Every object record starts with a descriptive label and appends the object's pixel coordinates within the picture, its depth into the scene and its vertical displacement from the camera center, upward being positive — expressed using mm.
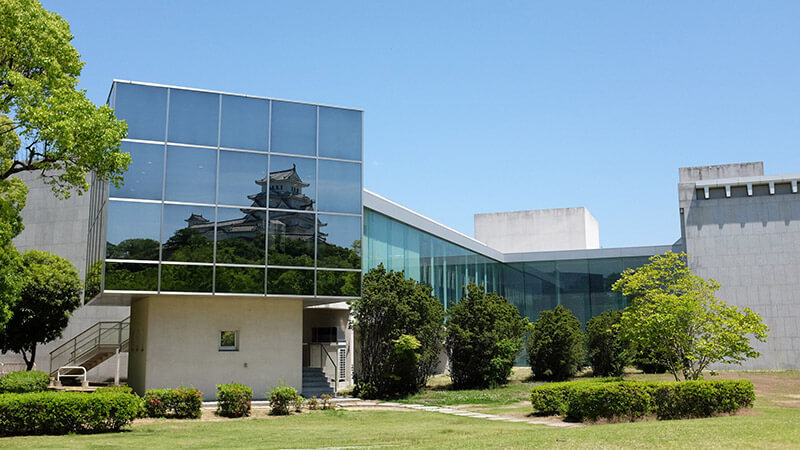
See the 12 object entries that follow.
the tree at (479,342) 29531 -165
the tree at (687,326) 20750 +329
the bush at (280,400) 21625 -1852
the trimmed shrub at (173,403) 20078 -1801
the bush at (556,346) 31547 -375
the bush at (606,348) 31969 -480
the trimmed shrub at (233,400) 20859 -1793
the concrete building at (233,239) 21750 +3242
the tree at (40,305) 30562 +1537
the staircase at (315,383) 26186 -1670
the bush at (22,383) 20633 -1247
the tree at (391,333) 26891 +208
